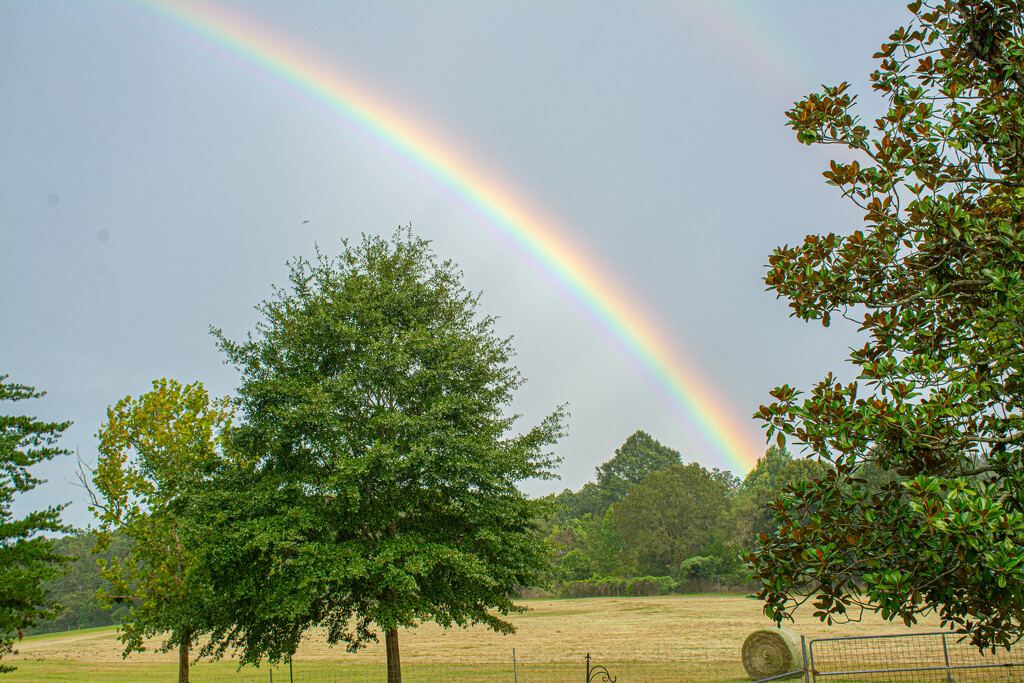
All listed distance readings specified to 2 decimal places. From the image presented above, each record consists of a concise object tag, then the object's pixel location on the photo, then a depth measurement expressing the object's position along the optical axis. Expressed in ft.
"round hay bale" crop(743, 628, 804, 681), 60.44
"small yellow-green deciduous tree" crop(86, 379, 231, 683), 47.93
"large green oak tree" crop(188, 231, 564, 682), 43.96
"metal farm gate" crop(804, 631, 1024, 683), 51.85
